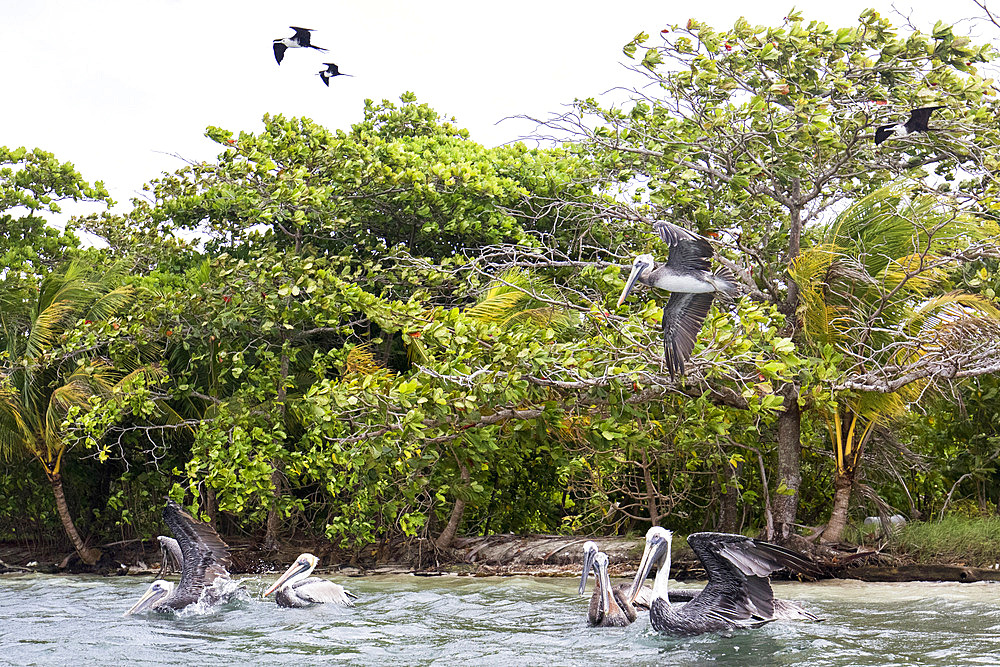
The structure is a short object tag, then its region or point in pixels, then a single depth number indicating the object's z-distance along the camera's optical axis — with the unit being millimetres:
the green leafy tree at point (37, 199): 19469
